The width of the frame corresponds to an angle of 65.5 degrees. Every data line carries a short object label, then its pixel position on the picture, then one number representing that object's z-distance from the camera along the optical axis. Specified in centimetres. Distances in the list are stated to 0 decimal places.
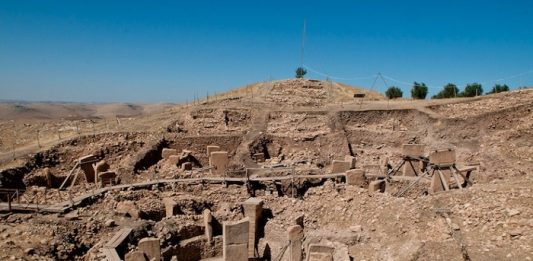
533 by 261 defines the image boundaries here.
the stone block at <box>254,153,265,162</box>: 2184
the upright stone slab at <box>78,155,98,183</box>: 1855
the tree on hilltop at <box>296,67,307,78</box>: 4016
